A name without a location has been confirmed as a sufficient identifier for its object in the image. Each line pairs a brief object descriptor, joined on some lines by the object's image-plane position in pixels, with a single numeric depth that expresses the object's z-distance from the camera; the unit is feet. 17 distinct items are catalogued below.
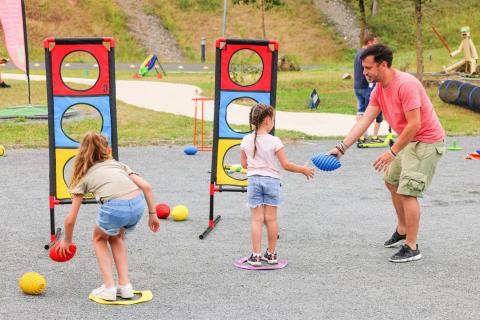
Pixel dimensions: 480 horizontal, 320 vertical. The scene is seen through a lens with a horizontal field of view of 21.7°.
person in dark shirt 66.60
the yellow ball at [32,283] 27.89
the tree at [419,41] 102.11
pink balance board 31.81
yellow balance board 27.45
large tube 89.30
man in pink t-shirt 32.14
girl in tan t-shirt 27.28
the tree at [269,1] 144.66
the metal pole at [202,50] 186.88
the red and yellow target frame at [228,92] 36.88
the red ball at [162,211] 40.58
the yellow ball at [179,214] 40.19
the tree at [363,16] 137.00
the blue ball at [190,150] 61.03
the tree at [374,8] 216.83
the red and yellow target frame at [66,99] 34.12
